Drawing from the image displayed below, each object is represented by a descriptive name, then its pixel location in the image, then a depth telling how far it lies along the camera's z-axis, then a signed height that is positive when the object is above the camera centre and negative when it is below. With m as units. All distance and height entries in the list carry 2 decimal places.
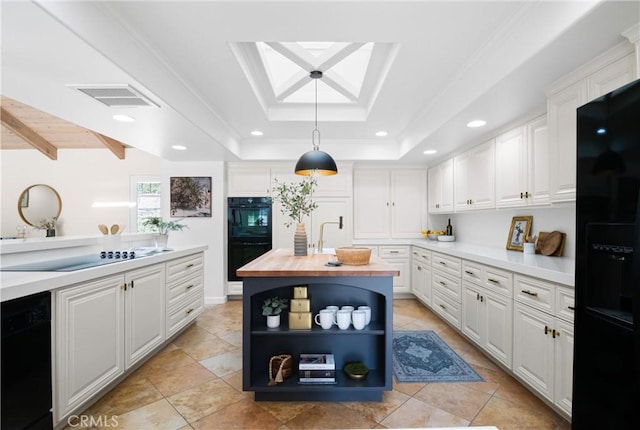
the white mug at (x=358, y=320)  2.02 -0.73
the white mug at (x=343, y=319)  2.02 -0.73
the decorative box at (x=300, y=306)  2.05 -0.65
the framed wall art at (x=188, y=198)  4.61 +0.24
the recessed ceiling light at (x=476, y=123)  2.78 +0.90
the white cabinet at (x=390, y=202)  4.95 +0.22
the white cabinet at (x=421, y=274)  4.05 -0.87
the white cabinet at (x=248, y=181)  4.72 +0.53
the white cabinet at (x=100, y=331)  1.72 -0.83
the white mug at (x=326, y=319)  2.02 -0.73
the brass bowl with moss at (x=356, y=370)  2.05 -1.11
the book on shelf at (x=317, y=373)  2.03 -1.11
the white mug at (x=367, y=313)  2.07 -0.70
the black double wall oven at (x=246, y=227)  4.69 -0.21
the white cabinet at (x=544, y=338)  1.79 -0.83
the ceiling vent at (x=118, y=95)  2.03 +0.87
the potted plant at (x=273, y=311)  2.06 -0.69
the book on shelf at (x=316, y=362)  2.04 -1.05
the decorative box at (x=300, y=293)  2.08 -0.56
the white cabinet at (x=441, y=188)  4.18 +0.42
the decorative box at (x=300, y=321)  2.04 -0.75
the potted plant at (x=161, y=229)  3.30 -0.18
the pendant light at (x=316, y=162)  2.59 +0.47
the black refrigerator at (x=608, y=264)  0.96 -0.18
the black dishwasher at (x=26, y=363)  1.41 -0.77
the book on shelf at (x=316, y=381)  2.02 -1.15
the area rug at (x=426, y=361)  2.38 -1.33
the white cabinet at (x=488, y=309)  2.35 -0.84
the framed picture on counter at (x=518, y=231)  3.01 -0.17
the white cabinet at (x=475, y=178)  3.23 +0.45
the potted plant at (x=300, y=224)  2.65 -0.09
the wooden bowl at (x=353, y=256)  2.19 -0.31
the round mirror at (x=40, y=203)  6.25 +0.20
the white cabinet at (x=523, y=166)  2.51 +0.47
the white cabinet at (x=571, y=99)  1.60 +0.75
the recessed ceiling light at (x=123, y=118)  2.61 +0.87
